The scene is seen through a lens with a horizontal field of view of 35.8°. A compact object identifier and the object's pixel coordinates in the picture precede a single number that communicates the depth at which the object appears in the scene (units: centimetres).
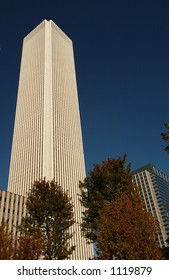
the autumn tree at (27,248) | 1772
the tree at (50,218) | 2438
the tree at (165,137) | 2411
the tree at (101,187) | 2806
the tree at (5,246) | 1712
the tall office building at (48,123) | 9269
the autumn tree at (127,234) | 1856
